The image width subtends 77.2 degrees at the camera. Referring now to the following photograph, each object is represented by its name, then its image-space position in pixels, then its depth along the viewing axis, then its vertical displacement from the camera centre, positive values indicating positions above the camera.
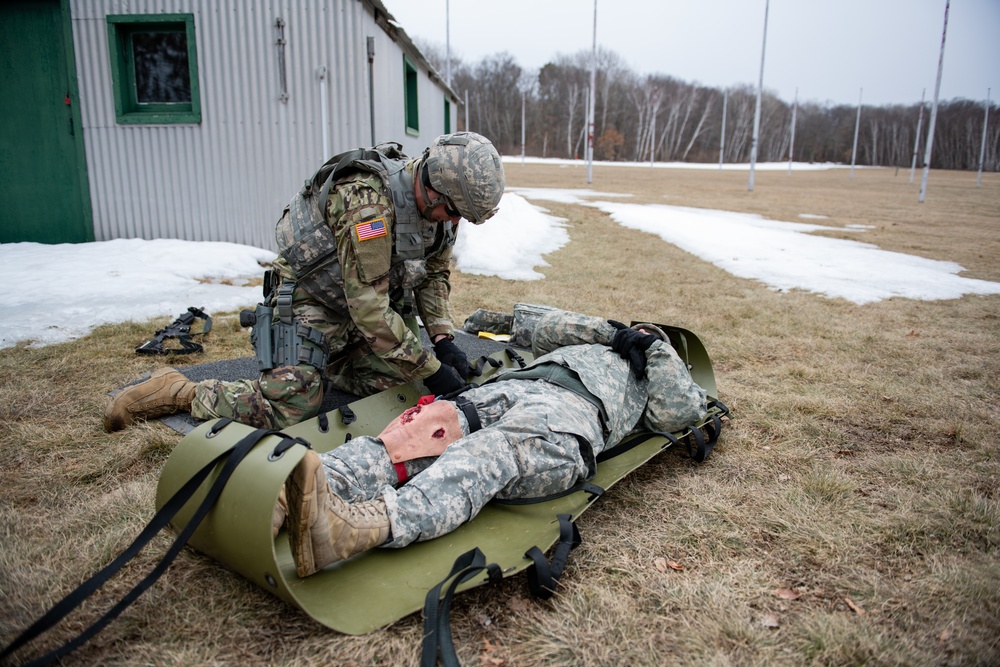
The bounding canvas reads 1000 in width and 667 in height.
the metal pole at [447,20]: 34.28 +9.25
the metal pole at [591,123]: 24.42 +2.67
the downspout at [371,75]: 8.16 +1.53
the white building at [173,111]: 7.56 +0.96
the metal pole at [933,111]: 19.97 +2.65
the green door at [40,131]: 7.47 +0.67
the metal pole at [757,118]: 25.68 +3.08
